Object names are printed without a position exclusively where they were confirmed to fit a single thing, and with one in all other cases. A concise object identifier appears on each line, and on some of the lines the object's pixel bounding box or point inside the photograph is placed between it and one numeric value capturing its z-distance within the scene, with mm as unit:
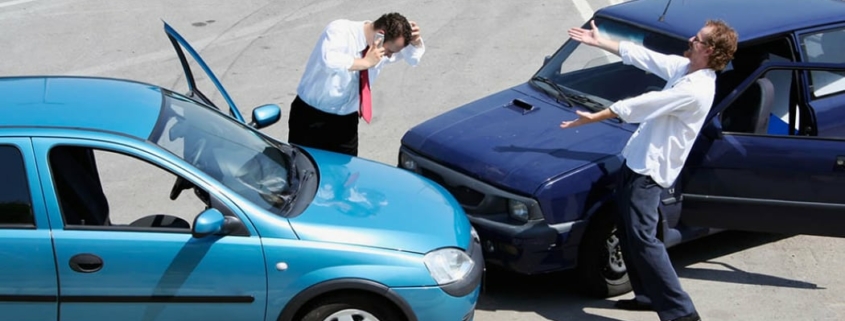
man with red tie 14500
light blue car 10727
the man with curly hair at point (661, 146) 12500
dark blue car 13203
